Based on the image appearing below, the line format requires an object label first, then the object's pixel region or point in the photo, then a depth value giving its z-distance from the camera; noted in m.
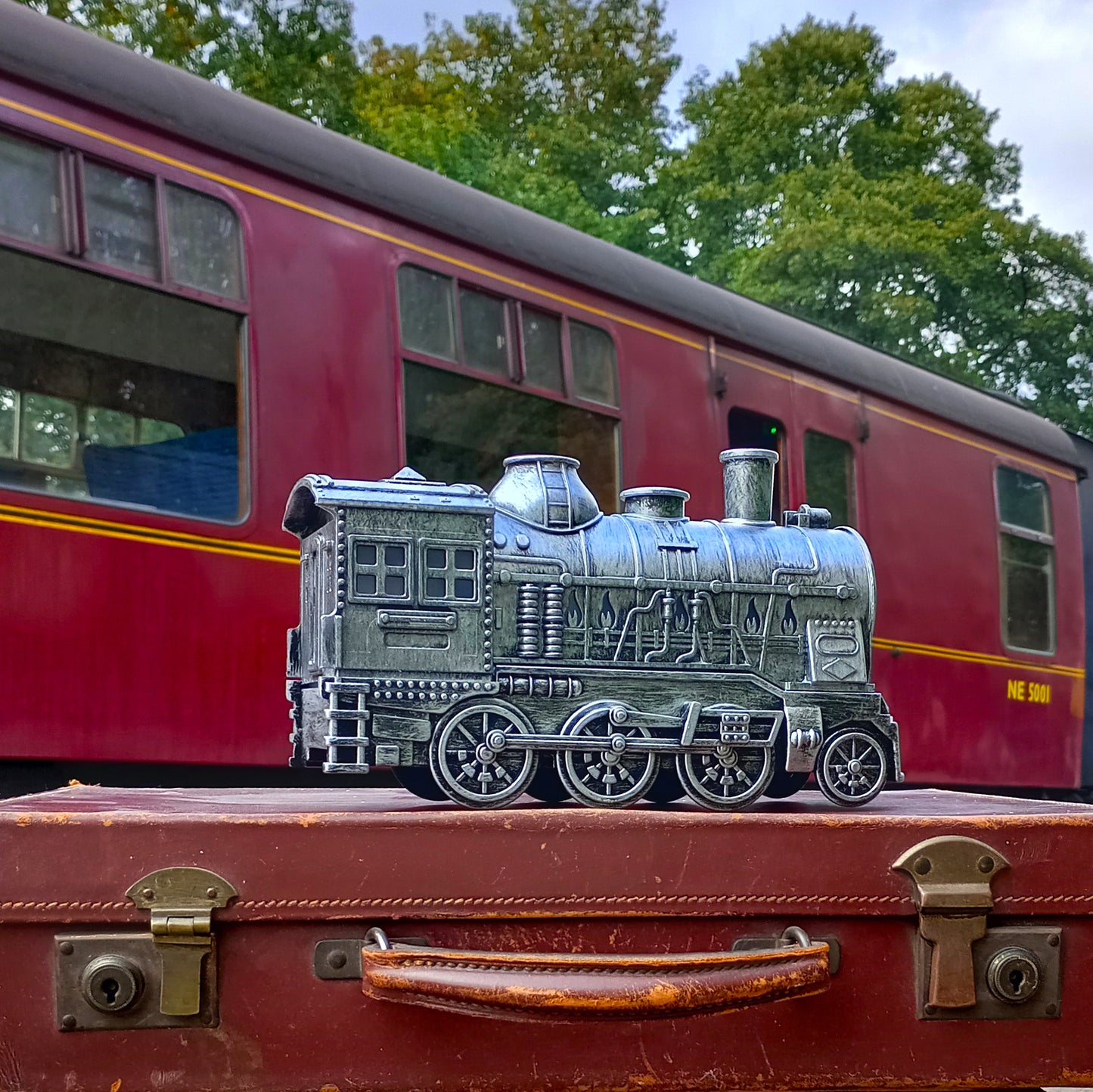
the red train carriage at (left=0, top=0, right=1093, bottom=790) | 2.61
